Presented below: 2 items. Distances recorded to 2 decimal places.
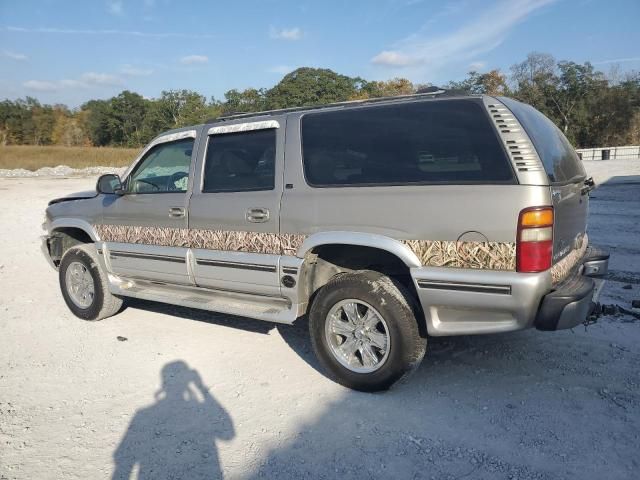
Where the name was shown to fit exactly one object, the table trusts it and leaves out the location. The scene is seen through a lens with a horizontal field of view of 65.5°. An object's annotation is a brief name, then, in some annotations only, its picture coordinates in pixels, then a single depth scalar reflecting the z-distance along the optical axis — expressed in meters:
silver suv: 3.05
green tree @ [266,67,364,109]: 72.94
